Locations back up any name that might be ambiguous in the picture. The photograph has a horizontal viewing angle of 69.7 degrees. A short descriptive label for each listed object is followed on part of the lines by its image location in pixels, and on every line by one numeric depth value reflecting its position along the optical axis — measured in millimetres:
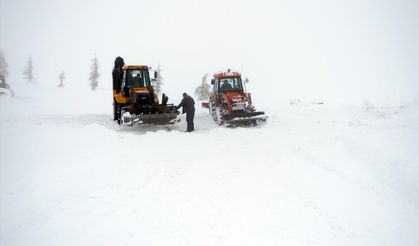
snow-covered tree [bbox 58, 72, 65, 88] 50356
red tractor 15180
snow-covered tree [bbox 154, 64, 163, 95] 43584
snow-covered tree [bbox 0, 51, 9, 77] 48222
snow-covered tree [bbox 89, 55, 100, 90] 48781
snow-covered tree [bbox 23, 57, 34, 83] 52941
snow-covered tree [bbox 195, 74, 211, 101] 36366
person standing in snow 14054
